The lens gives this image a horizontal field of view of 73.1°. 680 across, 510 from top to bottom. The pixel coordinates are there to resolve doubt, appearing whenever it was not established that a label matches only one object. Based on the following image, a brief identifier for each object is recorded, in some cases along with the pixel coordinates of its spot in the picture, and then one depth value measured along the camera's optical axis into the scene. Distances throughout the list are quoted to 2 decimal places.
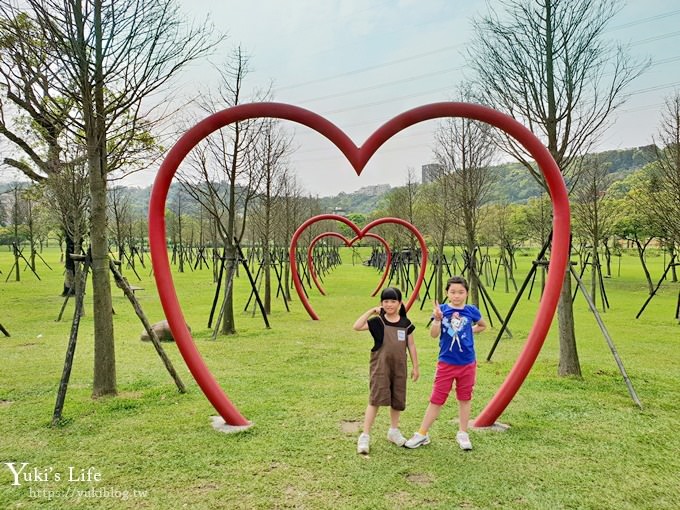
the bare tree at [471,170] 12.91
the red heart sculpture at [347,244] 19.34
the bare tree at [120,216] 22.79
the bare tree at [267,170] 15.36
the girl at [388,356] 4.45
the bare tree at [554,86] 7.33
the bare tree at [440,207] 16.61
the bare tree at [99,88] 5.71
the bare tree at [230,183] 11.71
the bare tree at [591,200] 17.28
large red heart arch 5.08
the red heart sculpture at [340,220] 15.65
